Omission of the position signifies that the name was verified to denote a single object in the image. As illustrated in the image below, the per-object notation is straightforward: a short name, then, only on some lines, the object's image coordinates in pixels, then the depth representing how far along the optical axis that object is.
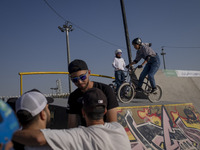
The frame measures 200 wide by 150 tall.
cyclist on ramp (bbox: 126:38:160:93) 6.38
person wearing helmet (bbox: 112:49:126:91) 7.56
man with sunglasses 2.58
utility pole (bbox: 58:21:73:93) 21.60
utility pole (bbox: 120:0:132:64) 9.10
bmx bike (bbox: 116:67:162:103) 6.47
